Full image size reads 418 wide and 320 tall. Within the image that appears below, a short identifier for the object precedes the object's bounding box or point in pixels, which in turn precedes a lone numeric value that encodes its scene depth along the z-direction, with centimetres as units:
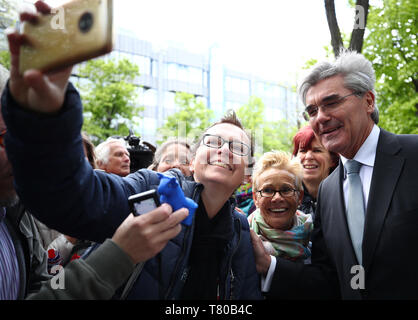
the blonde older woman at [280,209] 268
